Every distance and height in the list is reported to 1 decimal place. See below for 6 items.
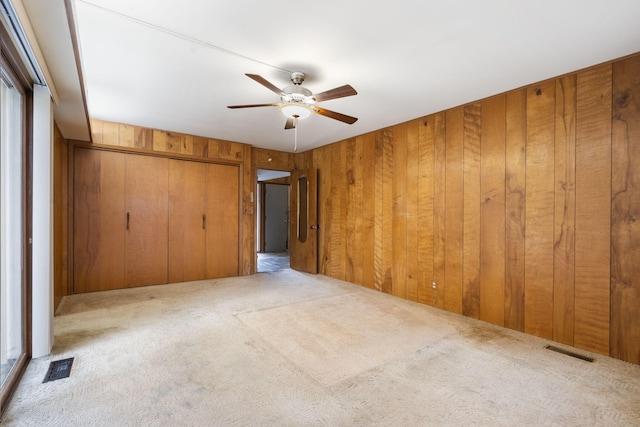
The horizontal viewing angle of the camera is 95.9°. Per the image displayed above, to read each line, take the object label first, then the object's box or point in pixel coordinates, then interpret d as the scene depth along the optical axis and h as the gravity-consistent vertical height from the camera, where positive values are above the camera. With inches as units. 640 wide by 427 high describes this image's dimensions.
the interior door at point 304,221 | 212.5 -7.3
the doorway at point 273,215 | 320.5 -3.7
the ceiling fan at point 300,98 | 92.7 +38.2
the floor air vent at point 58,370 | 77.6 -44.2
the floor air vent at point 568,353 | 90.9 -46.2
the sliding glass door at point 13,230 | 76.0 -4.8
